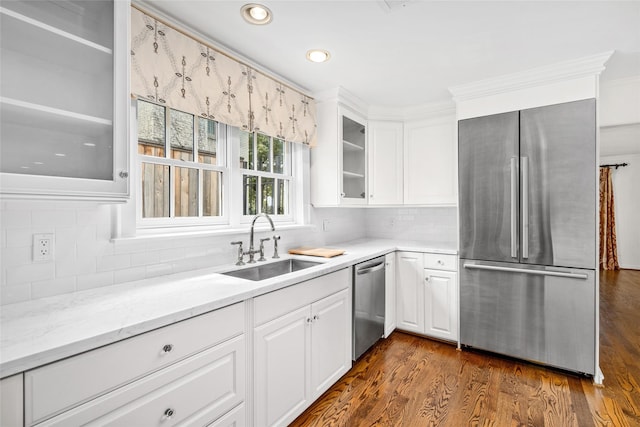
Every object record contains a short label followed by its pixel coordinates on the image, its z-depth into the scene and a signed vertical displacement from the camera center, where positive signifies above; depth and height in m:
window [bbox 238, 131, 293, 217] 2.46 +0.36
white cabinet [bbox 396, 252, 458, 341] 2.81 -0.77
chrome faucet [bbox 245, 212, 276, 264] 2.16 -0.26
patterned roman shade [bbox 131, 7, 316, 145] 1.60 +0.86
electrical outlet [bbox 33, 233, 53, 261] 1.32 -0.14
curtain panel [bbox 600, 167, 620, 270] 6.23 -0.20
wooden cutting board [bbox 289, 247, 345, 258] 2.44 -0.31
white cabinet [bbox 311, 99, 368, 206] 2.83 +0.56
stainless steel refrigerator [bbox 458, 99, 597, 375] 2.24 -0.15
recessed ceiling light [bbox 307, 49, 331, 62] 2.10 +1.15
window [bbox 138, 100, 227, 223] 1.86 +0.34
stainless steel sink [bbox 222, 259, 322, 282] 2.05 -0.40
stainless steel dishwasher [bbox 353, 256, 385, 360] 2.39 -0.76
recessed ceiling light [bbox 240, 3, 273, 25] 1.64 +1.14
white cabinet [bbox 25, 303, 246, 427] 0.90 -0.58
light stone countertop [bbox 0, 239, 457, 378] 0.89 -0.37
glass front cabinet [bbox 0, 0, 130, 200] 1.03 +0.45
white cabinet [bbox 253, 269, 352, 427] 1.56 -0.79
